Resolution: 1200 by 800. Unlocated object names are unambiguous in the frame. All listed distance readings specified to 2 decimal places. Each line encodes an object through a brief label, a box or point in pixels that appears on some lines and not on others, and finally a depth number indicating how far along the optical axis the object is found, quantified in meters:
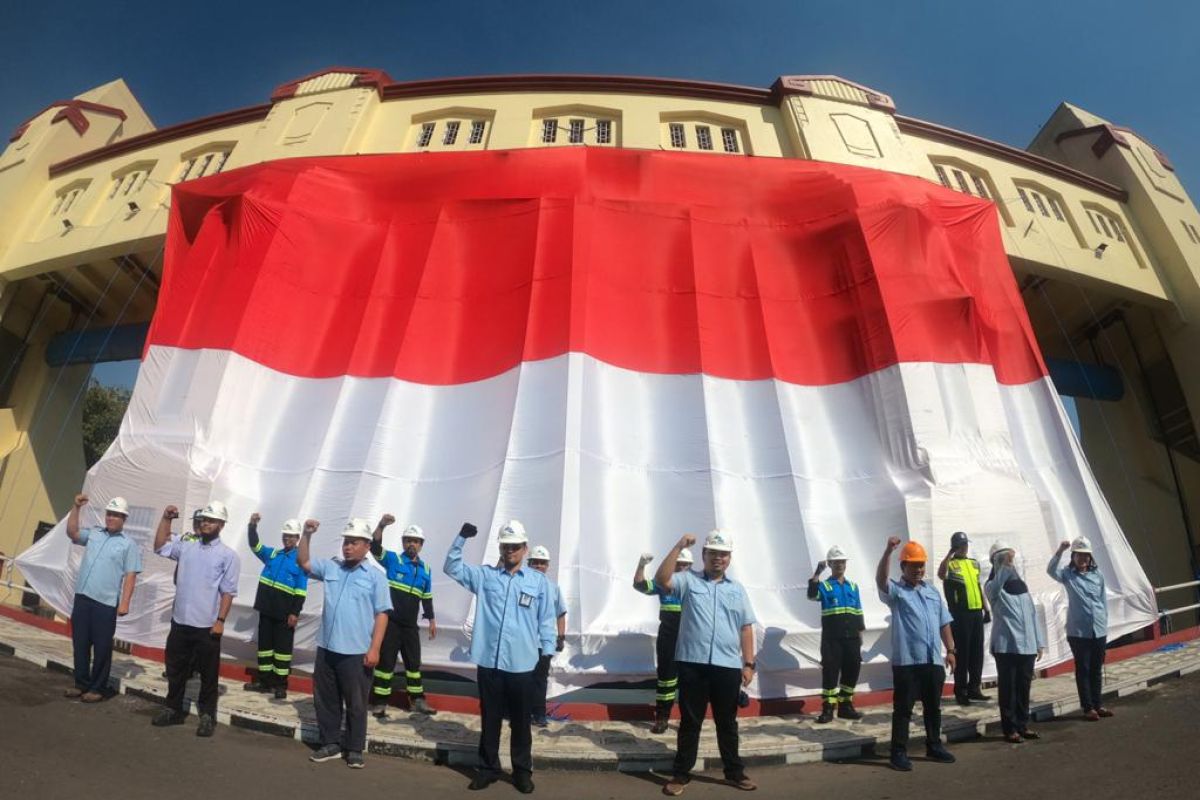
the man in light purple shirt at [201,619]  4.63
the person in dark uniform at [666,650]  5.32
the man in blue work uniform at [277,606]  5.88
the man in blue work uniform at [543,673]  5.05
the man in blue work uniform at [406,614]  5.41
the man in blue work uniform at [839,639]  5.84
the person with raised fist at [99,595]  5.10
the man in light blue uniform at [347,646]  4.17
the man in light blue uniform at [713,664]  4.03
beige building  12.55
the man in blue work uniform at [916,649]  4.44
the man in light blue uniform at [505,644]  3.93
